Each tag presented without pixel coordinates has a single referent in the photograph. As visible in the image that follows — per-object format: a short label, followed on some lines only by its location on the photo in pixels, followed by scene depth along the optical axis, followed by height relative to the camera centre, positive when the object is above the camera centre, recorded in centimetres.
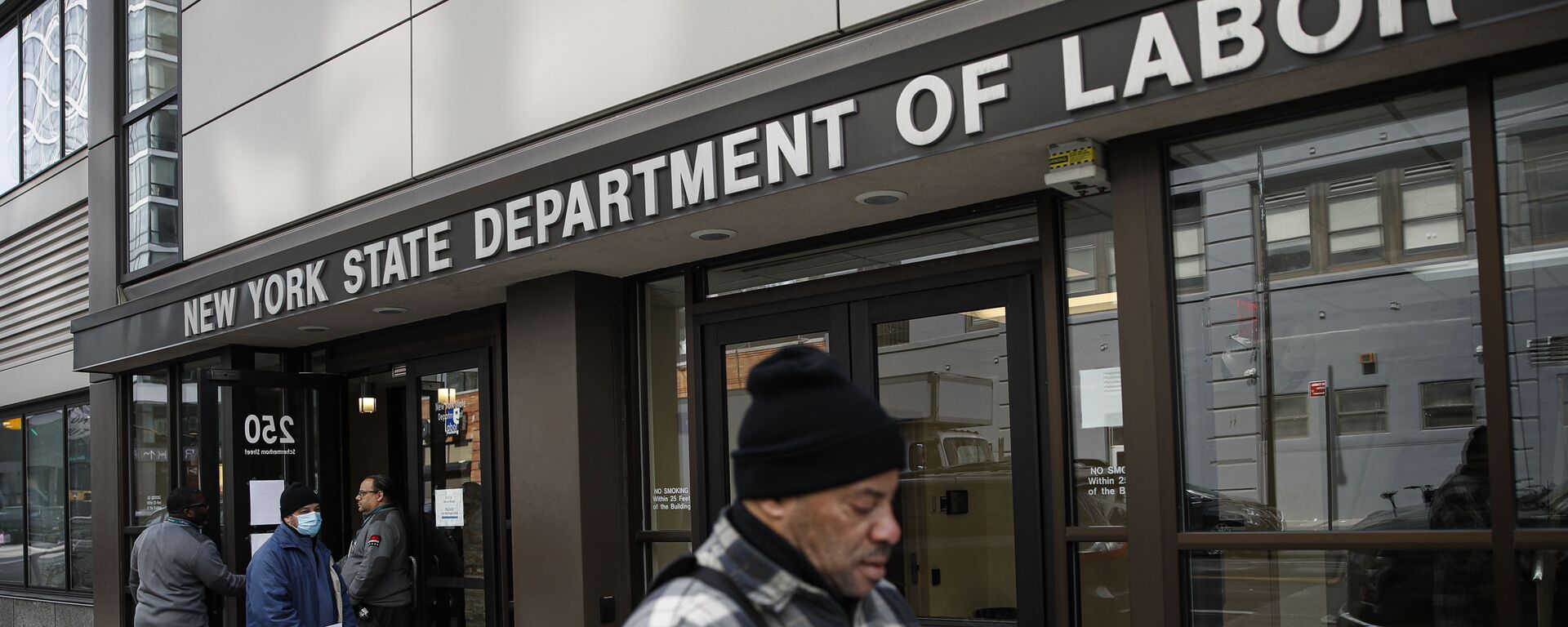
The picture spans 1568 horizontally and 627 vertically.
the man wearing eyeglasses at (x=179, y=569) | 842 -98
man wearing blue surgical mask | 746 -95
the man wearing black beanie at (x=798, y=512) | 203 -19
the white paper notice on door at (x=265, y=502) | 1065 -73
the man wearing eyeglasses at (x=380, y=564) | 917 -109
